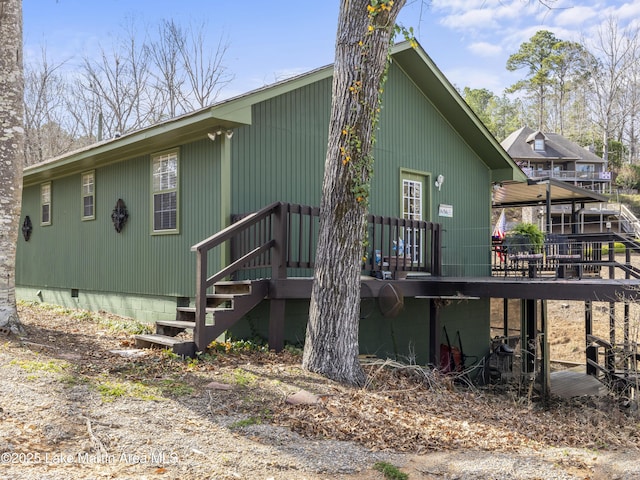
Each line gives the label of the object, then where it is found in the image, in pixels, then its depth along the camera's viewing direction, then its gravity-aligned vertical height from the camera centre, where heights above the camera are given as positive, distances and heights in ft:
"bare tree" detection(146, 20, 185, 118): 93.76 +29.45
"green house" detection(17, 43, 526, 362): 28.63 +3.21
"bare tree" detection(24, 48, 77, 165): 97.15 +21.83
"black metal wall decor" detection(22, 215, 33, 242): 46.51 +1.54
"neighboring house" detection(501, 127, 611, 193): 148.15 +22.66
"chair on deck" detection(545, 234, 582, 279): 36.15 -0.18
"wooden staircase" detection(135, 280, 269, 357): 23.02 -3.00
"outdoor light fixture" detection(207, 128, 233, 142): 27.62 +5.32
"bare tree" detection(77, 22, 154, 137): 95.86 +26.68
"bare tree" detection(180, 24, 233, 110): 90.32 +27.36
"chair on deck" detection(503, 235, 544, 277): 33.72 -0.10
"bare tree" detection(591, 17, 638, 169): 123.24 +39.51
